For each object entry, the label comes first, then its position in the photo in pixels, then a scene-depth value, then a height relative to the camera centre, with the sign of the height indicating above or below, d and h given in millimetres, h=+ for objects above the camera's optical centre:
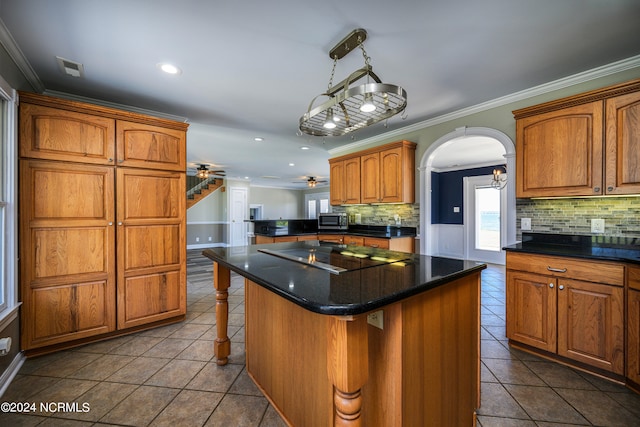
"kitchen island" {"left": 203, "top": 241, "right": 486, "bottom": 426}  938 -568
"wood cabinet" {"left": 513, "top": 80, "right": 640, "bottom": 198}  1947 +538
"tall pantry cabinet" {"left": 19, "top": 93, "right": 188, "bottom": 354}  2156 -94
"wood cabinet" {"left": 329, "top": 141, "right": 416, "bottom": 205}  3732 +559
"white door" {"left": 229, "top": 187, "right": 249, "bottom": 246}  9188 -167
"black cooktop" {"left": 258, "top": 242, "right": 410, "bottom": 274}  1481 -306
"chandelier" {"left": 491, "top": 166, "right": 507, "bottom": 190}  5743 +653
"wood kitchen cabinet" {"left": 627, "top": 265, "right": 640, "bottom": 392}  1694 -743
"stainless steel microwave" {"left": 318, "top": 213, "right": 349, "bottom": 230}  4816 -186
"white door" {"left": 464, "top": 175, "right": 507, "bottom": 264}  6176 -195
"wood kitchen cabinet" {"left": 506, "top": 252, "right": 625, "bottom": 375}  1804 -725
